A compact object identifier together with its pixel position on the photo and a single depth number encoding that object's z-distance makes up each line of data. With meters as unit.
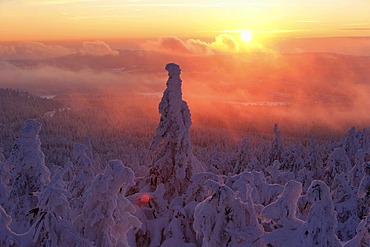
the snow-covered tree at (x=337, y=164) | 40.22
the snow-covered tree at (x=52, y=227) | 10.00
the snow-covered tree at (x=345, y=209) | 21.41
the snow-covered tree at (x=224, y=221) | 11.04
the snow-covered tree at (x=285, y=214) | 10.71
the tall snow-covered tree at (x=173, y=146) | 20.77
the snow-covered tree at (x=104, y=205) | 11.24
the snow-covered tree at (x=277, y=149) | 58.25
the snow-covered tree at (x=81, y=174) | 26.29
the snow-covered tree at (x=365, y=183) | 12.65
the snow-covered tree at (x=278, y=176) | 32.12
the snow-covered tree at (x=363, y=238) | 11.84
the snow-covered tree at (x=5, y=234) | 9.84
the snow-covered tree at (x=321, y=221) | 9.99
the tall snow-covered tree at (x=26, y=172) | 16.31
